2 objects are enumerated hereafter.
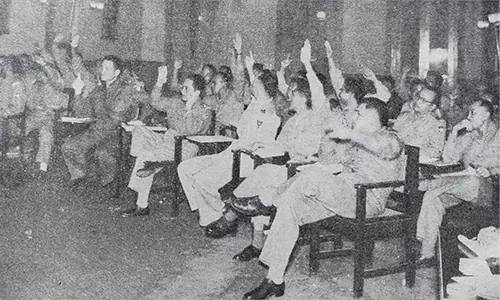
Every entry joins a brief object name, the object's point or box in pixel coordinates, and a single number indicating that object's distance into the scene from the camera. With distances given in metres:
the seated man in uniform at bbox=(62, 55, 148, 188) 5.00
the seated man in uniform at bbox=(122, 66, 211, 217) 4.39
